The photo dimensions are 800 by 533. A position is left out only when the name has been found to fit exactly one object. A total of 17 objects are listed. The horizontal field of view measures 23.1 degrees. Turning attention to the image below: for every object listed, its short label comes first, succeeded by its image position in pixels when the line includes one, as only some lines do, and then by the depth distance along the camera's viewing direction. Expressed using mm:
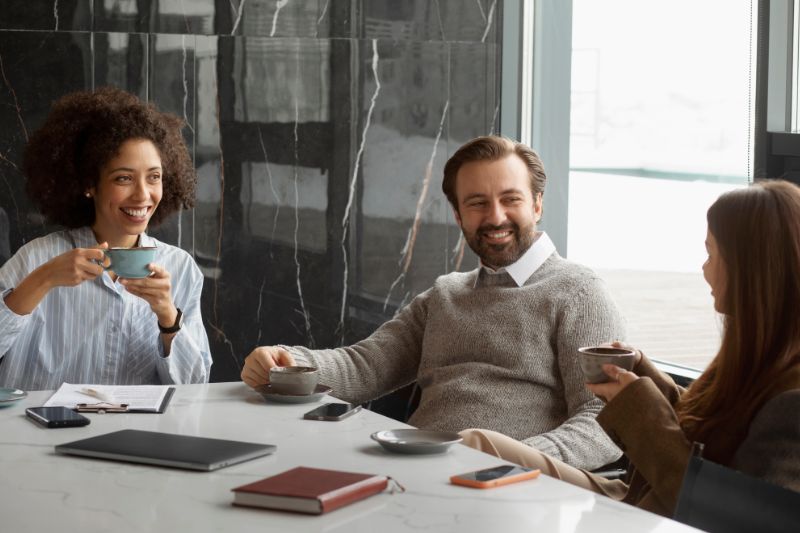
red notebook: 2864
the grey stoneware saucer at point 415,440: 3460
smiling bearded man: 4879
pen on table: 4254
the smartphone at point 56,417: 3845
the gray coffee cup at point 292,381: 4362
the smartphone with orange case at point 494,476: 3133
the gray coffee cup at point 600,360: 3838
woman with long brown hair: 3379
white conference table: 2800
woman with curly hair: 5017
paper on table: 4197
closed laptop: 3328
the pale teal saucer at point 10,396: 4193
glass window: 6059
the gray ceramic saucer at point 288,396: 4324
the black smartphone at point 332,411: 4038
